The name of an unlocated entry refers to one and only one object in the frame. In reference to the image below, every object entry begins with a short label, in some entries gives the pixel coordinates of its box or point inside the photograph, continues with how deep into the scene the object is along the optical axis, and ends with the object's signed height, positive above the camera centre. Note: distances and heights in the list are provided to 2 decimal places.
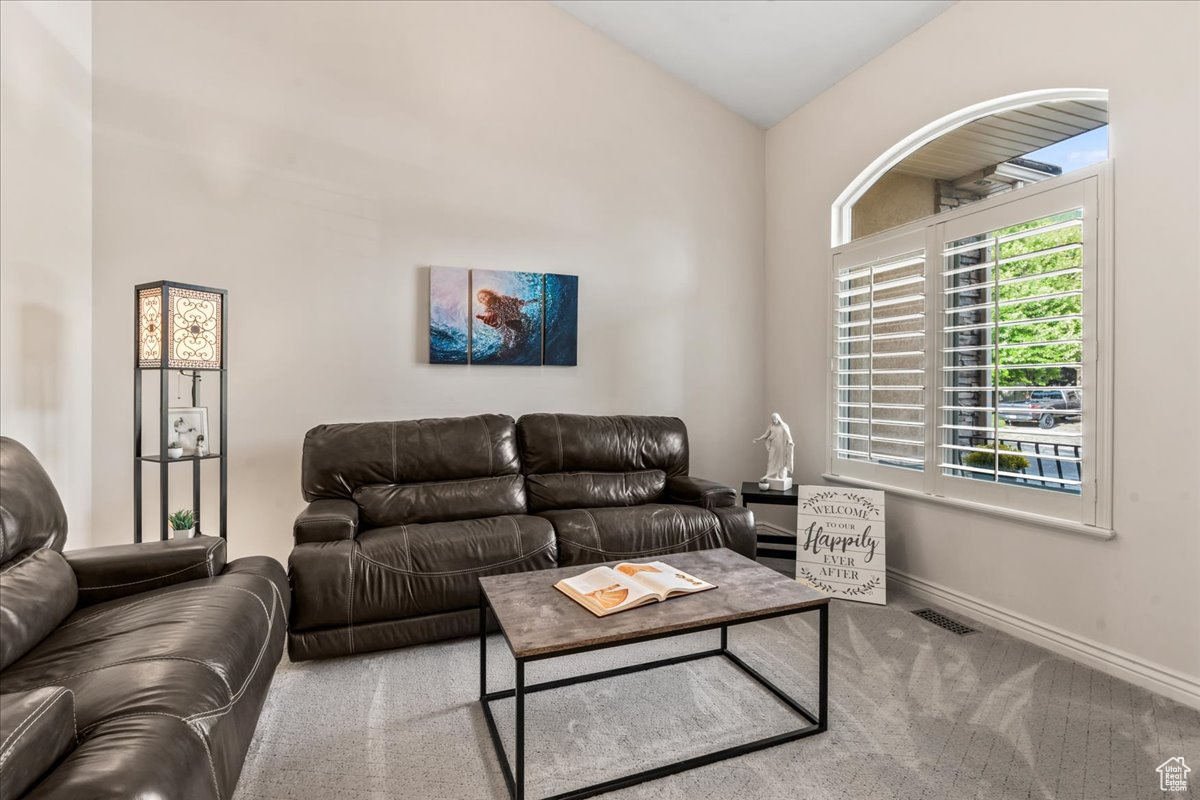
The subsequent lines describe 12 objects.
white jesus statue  3.67 -0.36
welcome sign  3.14 -0.80
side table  3.52 -0.62
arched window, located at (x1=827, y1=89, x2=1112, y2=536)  2.46 +0.42
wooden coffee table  1.59 -0.65
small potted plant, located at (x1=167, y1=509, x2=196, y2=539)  2.55 -0.55
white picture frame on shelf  2.73 -0.14
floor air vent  2.76 -1.08
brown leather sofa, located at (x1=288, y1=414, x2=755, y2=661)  2.43 -0.60
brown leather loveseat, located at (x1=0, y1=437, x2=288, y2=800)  1.00 -0.64
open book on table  1.83 -0.63
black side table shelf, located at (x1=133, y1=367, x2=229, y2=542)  2.54 -0.27
